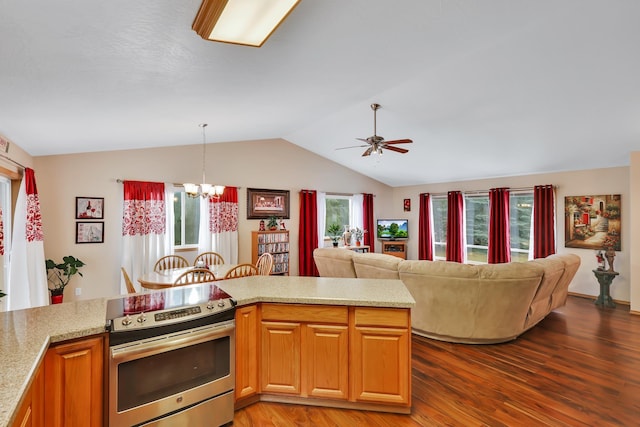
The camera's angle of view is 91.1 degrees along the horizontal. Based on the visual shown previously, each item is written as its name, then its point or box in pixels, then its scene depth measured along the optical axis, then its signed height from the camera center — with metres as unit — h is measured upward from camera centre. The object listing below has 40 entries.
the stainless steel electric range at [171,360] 1.79 -0.88
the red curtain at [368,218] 8.11 -0.02
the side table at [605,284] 4.91 -1.09
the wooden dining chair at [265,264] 4.58 -0.70
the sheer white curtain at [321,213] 7.40 +0.11
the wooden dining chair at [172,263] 5.13 -0.75
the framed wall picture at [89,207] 4.78 +0.18
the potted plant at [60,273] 4.48 -0.78
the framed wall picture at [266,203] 6.45 +0.31
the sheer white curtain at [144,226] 5.04 -0.13
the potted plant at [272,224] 6.61 -0.13
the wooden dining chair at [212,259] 5.69 -0.75
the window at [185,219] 5.70 -0.01
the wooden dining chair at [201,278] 3.34 -0.70
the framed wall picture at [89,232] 4.79 -0.20
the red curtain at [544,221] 5.85 -0.10
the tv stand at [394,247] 8.09 -0.78
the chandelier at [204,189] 4.21 +0.41
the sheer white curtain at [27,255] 3.43 -0.41
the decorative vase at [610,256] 4.95 -0.64
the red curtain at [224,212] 5.87 +0.12
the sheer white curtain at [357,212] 8.09 +0.14
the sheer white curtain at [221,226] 5.86 -0.14
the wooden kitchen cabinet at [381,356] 2.23 -0.99
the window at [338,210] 7.82 +0.19
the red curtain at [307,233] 7.09 -0.35
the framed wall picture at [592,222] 5.21 -0.11
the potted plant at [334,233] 7.44 -0.38
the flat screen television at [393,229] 8.19 -0.31
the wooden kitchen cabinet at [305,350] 2.30 -0.98
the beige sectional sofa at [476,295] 3.39 -0.88
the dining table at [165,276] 3.52 -0.71
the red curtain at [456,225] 7.27 -0.20
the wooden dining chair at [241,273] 3.73 -0.70
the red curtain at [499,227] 6.48 -0.22
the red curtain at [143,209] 5.04 +0.16
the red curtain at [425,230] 7.86 -0.33
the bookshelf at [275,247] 6.31 -0.60
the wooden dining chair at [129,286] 3.47 -0.74
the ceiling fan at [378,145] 3.99 +0.95
